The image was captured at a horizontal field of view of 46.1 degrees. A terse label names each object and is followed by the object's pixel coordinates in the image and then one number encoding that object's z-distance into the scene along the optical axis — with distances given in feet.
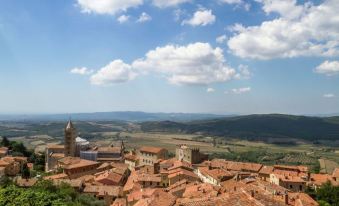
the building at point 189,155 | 306.76
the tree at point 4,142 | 347.97
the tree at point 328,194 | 186.26
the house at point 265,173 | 263.00
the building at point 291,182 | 229.04
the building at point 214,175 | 219.41
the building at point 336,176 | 251.39
